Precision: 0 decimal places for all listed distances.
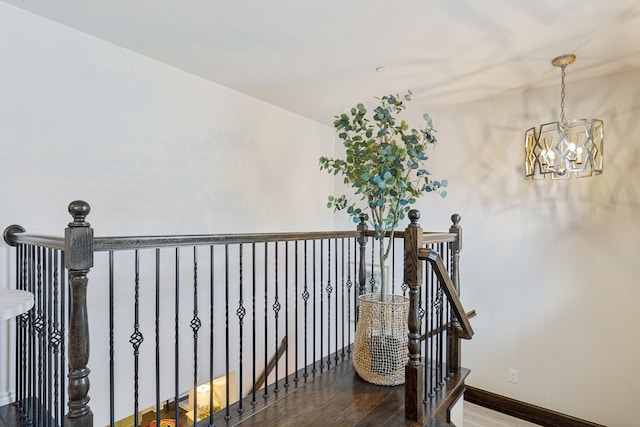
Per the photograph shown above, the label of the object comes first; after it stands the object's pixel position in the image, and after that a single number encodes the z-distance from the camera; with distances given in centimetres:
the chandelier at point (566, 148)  261
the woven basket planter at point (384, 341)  234
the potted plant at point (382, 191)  232
